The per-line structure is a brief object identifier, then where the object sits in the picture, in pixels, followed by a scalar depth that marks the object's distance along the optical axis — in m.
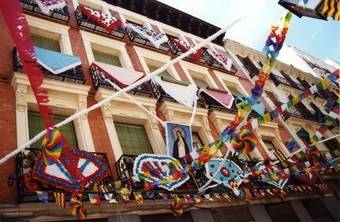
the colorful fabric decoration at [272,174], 11.34
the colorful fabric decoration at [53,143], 5.23
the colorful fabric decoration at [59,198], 6.62
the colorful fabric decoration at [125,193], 7.68
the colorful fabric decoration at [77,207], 6.56
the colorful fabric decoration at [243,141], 8.48
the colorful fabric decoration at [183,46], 15.51
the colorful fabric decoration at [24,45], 3.86
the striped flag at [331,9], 6.50
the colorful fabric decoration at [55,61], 9.52
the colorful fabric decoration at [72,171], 7.17
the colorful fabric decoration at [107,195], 7.40
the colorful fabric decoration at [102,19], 13.04
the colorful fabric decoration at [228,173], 10.11
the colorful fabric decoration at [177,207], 8.37
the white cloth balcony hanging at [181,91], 11.16
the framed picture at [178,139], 10.28
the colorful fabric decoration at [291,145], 13.05
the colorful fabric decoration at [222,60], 17.39
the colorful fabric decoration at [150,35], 14.35
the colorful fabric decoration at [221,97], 13.56
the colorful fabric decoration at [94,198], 6.98
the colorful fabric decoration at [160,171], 8.33
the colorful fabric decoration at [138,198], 7.77
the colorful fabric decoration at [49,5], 11.12
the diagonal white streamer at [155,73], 5.55
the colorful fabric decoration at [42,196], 6.58
